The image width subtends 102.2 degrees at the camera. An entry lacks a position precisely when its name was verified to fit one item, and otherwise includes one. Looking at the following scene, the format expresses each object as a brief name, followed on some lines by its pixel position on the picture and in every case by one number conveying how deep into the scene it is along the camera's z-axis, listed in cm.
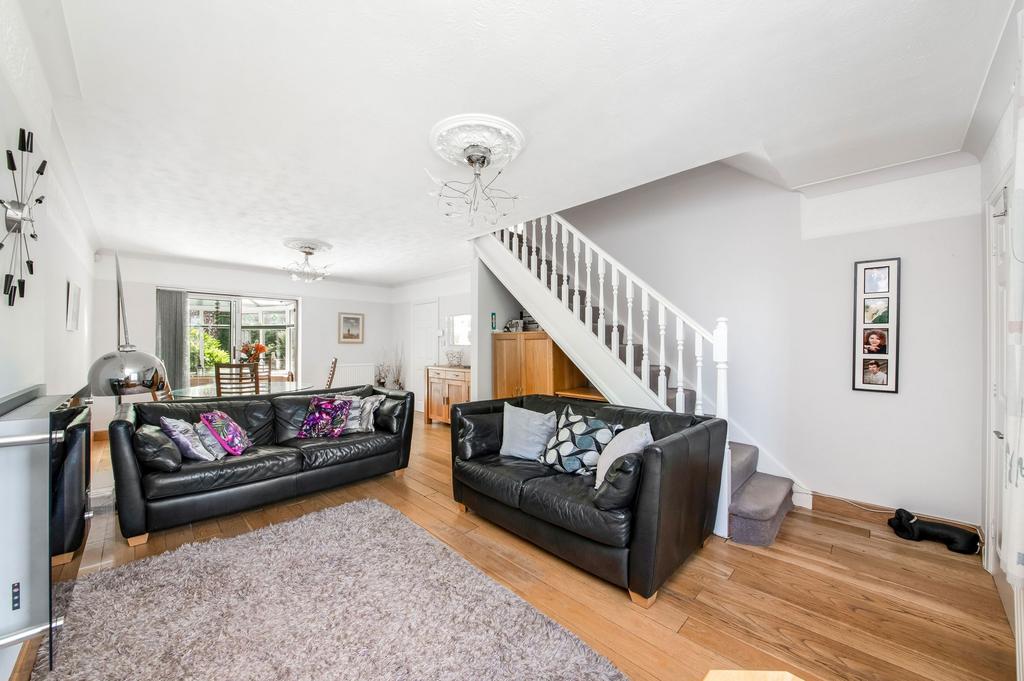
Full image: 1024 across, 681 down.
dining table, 411
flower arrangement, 479
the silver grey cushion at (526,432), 298
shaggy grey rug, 161
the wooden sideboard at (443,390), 592
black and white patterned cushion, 266
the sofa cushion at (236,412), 309
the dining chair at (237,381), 480
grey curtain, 585
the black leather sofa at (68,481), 116
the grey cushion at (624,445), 237
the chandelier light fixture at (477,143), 222
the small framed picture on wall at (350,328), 769
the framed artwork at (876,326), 291
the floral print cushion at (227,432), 315
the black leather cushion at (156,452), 265
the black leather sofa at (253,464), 260
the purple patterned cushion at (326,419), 375
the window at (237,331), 637
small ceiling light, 479
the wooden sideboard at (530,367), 437
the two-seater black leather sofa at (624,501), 198
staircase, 274
